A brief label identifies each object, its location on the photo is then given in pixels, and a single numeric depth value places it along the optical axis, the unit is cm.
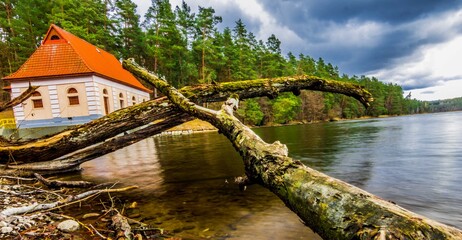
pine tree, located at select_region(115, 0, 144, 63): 4103
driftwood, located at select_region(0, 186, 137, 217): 324
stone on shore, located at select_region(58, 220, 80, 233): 323
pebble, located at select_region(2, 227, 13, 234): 278
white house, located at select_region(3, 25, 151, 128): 2008
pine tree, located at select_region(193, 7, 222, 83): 4022
